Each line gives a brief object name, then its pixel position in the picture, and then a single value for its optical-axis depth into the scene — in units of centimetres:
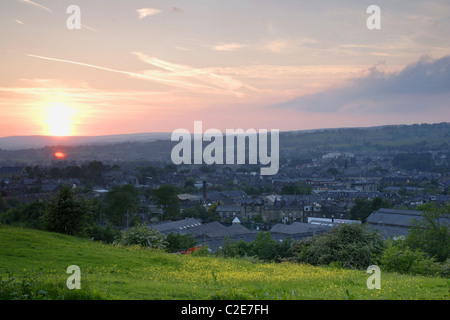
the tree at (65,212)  2292
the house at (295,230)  4719
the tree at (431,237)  2594
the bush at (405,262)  1812
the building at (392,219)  4725
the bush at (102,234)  3653
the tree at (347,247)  2044
